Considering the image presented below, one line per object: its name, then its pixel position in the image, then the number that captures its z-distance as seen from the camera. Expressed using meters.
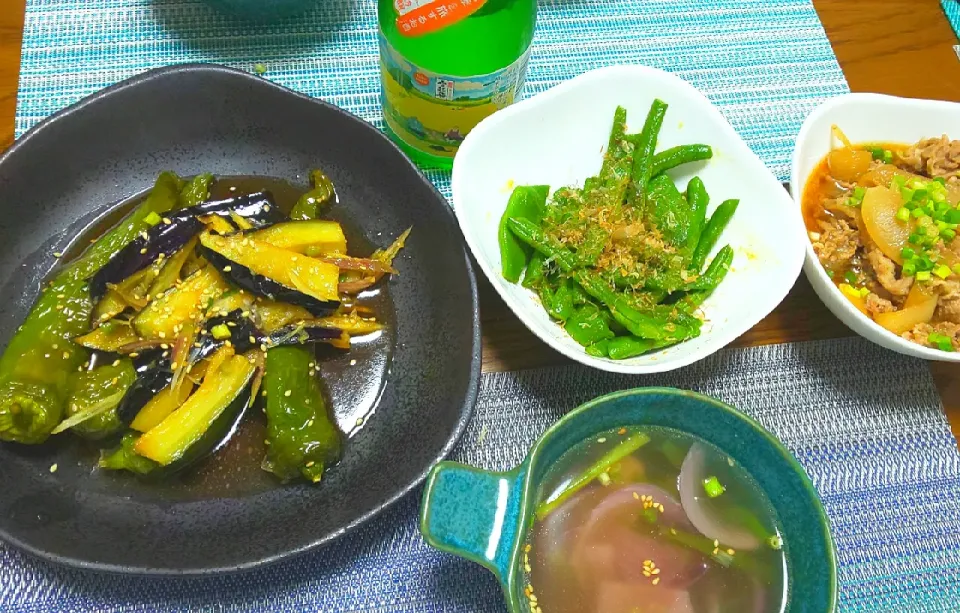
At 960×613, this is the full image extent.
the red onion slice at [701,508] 0.32
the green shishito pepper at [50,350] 0.32
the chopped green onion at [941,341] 0.36
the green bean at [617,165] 0.39
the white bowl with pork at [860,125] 0.38
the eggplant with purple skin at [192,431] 0.32
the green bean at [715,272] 0.37
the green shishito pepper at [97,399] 0.32
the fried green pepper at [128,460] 0.32
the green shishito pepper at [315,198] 0.38
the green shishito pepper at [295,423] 0.33
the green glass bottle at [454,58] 0.37
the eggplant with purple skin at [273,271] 0.35
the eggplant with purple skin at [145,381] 0.33
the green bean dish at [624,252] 0.36
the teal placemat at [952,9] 0.52
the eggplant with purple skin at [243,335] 0.34
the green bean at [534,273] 0.37
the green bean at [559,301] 0.37
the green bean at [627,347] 0.35
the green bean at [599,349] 0.35
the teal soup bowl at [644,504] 0.28
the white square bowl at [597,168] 0.36
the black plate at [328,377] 0.32
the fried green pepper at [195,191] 0.38
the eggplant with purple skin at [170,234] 0.35
